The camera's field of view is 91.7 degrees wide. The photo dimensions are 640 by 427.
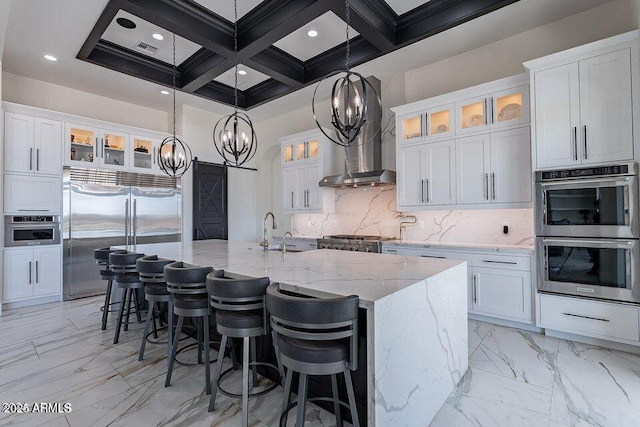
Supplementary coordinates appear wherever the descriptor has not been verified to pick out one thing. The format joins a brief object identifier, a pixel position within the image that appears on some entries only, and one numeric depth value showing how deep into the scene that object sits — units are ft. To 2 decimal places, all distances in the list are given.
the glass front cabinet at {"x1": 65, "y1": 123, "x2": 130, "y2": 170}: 15.62
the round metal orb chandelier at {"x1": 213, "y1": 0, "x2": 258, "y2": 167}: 10.94
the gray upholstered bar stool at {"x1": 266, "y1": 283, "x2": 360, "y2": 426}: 4.58
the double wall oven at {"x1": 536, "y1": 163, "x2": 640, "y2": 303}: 8.87
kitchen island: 4.79
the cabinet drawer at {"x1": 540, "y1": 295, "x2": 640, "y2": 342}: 8.93
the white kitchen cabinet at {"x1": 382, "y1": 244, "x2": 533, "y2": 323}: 10.79
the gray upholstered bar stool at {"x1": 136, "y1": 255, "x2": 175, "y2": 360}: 8.48
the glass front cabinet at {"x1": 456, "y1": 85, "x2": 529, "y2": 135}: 11.37
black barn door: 20.58
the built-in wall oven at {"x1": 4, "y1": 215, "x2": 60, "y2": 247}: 13.94
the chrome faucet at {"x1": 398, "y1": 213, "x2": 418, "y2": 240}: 15.62
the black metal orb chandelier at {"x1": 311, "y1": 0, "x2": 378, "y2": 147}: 7.89
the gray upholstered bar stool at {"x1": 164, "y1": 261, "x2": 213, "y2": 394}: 7.16
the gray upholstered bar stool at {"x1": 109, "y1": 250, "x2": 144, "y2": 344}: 9.99
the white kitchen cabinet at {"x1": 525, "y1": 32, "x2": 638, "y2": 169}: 8.98
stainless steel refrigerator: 15.40
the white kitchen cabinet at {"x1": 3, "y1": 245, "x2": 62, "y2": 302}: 13.83
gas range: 14.51
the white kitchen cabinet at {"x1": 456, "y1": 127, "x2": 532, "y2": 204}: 11.34
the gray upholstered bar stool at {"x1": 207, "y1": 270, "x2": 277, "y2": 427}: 5.92
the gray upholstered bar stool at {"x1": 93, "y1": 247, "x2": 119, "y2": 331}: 11.30
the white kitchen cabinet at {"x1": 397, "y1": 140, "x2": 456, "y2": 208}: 13.17
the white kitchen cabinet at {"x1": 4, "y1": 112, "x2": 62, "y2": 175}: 13.89
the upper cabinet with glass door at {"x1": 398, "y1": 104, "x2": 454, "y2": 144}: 13.23
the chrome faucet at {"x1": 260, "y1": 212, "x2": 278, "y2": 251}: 11.25
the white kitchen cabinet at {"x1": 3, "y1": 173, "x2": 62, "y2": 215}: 13.94
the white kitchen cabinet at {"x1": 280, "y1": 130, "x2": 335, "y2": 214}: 18.25
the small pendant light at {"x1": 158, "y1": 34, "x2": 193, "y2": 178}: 13.62
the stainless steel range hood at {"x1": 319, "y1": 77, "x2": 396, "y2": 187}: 15.93
